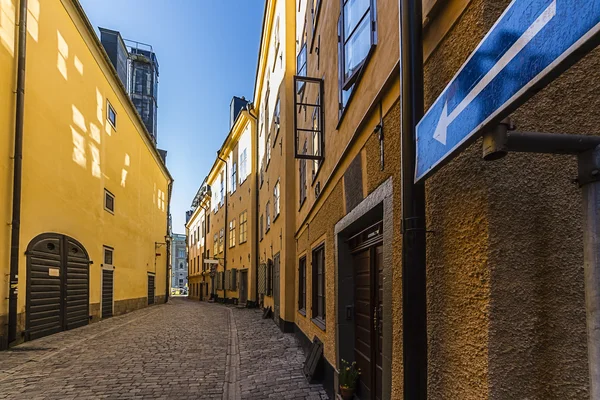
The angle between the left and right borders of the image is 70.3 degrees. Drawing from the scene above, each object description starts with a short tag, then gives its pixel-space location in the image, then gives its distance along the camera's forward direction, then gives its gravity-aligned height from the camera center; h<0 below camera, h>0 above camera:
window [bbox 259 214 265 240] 18.14 +0.32
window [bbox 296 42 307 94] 9.82 +4.19
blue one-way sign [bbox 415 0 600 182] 1.06 +0.52
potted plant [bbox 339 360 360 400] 4.66 -1.59
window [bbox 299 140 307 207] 9.71 +1.36
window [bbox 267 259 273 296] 15.18 -1.49
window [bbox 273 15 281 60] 14.29 +6.76
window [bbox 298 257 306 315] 9.73 -1.14
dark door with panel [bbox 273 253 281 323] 12.89 -1.57
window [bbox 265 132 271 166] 16.67 +3.61
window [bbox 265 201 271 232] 16.25 +0.83
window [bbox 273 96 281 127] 13.77 +4.06
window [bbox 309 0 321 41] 7.14 +3.90
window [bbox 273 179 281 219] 13.69 +1.21
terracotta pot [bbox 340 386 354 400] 4.66 -1.71
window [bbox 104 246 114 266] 16.11 -0.75
